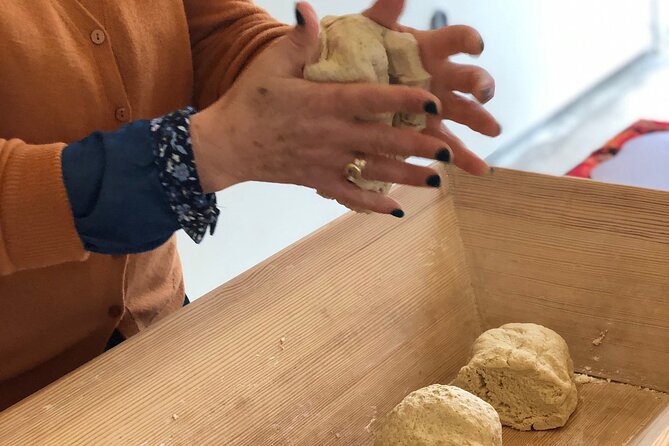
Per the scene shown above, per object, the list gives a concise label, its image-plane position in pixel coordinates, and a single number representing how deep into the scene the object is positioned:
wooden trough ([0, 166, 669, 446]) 0.84
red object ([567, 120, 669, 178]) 2.07
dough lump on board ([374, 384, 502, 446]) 0.87
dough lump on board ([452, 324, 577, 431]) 0.96
